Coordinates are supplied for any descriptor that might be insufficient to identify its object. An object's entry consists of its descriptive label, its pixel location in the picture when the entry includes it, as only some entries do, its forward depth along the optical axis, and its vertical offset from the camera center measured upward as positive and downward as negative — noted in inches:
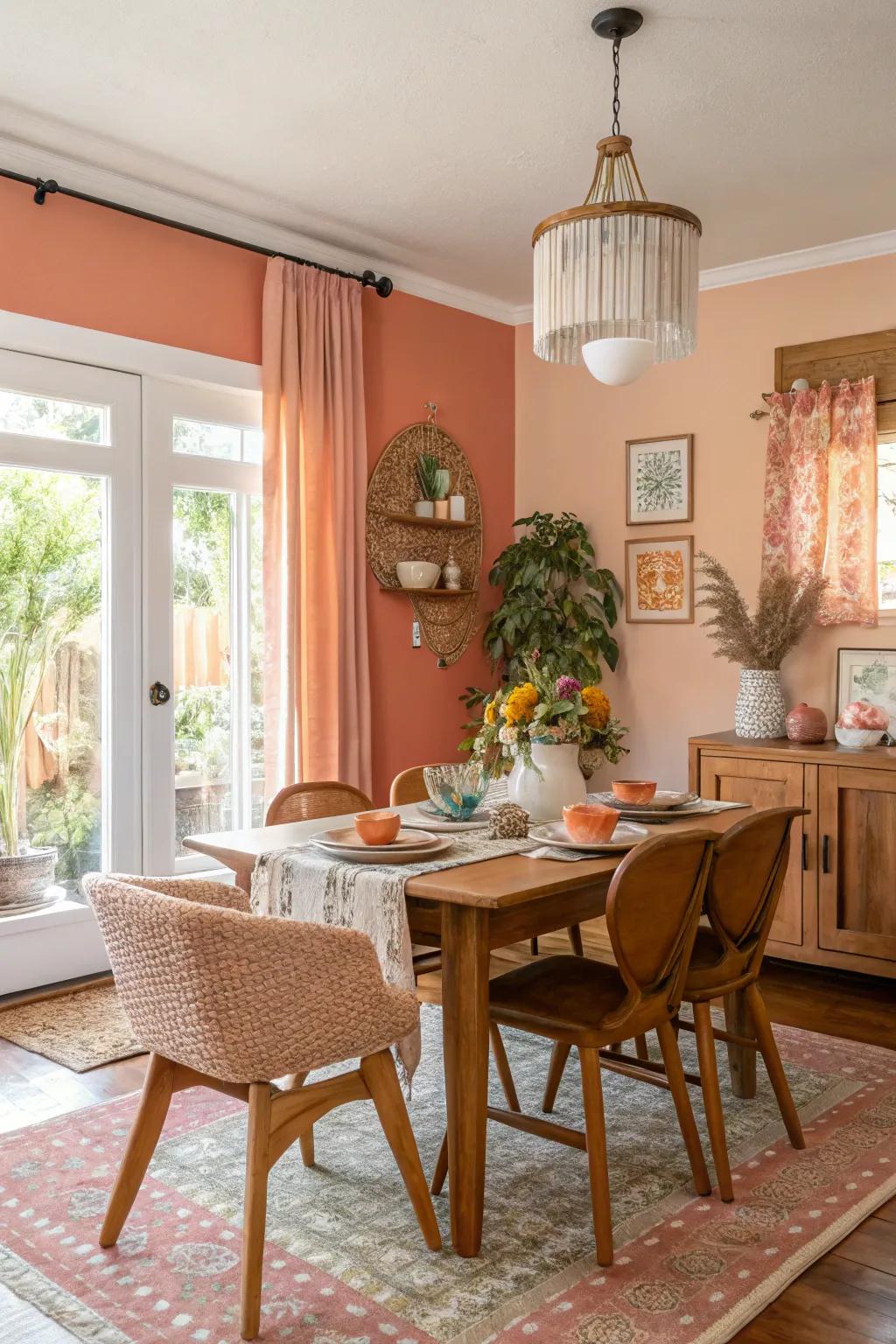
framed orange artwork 194.1 +13.1
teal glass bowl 107.7 -12.8
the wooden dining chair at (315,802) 120.5 -16.2
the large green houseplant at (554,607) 198.7 +8.7
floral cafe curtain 170.2 +25.2
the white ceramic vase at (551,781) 108.0 -12.1
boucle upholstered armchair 73.2 -24.3
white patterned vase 170.9 -8.0
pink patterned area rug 76.5 -44.9
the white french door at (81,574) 146.4 +11.1
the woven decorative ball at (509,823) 99.3 -14.9
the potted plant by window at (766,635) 170.9 +3.1
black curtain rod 139.0 +59.6
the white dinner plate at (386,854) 89.4 -15.9
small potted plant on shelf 195.5 +30.6
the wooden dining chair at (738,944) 93.3 -26.1
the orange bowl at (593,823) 93.7 -14.0
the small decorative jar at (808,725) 165.0 -10.3
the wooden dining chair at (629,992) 82.7 -27.7
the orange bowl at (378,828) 92.5 -14.2
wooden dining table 81.9 -21.8
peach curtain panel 167.8 +19.3
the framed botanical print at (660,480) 193.2 +30.6
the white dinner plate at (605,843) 93.2 -15.8
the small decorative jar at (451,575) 198.4 +14.3
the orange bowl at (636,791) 110.0 -13.3
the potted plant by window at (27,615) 145.3 +5.5
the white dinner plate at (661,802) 109.7 -14.6
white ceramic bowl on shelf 188.9 +13.9
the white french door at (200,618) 159.6 +5.7
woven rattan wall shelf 188.2 +21.1
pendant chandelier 100.0 +34.7
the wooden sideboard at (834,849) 150.7 -26.6
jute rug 126.5 -44.4
